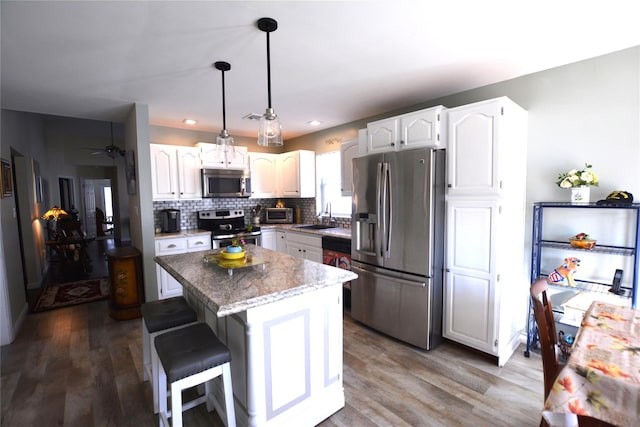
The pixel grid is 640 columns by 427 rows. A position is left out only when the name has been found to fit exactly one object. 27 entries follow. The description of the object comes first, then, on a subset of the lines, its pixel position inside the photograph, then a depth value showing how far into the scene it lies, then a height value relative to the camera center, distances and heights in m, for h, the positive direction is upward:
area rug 3.94 -1.35
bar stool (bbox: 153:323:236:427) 1.43 -0.80
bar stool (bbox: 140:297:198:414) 1.91 -0.78
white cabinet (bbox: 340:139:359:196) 3.93 +0.43
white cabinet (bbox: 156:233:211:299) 3.68 -0.66
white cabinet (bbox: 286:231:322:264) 3.93 -0.68
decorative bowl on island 2.12 -0.41
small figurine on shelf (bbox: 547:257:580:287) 2.35 -0.64
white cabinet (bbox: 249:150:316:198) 4.75 +0.37
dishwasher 3.54 -0.71
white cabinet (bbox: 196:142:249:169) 4.25 +0.58
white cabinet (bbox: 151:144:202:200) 3.93 +0.35
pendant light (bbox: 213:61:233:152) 2.36 +0.47
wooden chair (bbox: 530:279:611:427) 1.45 -0.74
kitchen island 1.56 -0.80
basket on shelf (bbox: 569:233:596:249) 2.23 -0.37
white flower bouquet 2.24 +0.10
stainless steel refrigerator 2.60 -0.43
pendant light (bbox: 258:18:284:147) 1.77 +0.47
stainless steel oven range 4.21 -0.44
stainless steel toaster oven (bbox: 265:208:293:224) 5.07 -0.32
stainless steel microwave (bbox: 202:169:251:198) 4.26 +0.22
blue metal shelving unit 2.10 -0.43
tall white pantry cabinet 2.38 -0.28
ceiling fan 4.38 +0.81
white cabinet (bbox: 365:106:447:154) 2.61 +0.59
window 4.57 +0.15
